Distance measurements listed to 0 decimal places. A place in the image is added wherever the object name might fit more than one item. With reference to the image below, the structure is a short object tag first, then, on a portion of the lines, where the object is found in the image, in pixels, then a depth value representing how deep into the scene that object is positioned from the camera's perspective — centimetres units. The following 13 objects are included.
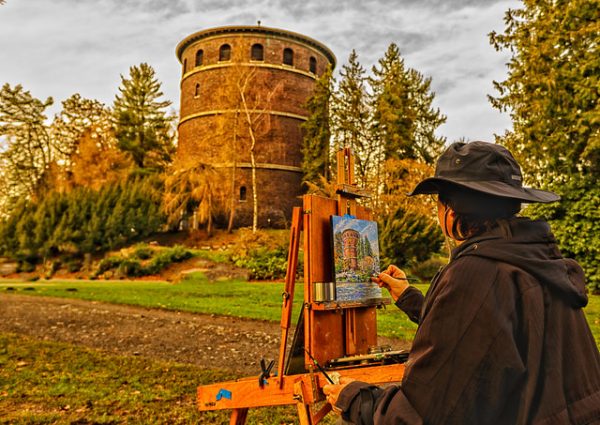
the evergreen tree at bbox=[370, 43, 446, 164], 2719
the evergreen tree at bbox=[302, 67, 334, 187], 3222
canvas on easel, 312
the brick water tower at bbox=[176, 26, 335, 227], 3384
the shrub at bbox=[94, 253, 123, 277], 2291
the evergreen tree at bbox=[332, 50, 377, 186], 2775
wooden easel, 276
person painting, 145
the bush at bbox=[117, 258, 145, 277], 2173
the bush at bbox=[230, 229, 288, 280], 1944
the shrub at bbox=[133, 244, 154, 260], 2323
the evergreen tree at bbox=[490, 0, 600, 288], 1418
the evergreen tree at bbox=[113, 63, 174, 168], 3956
